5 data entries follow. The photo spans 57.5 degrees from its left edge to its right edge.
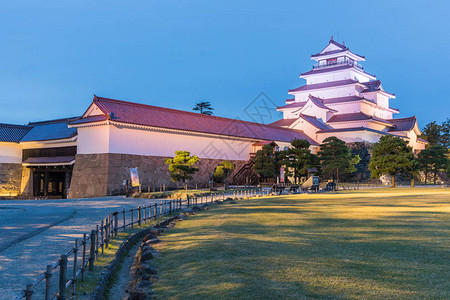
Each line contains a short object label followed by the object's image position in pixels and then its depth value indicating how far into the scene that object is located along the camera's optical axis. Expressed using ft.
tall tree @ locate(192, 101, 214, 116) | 259.60
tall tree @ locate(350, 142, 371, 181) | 183.01
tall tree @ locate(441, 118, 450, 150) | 246.88
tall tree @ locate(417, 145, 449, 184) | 171.05
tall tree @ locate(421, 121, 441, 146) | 252.42
